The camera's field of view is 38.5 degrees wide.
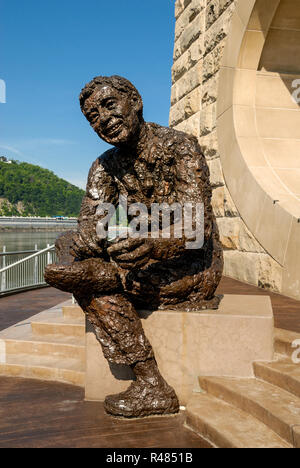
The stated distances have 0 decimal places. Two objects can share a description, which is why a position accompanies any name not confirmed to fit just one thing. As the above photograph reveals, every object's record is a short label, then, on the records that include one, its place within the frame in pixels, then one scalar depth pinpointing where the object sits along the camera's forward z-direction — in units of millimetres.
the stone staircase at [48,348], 3713
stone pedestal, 2986
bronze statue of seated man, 2805
